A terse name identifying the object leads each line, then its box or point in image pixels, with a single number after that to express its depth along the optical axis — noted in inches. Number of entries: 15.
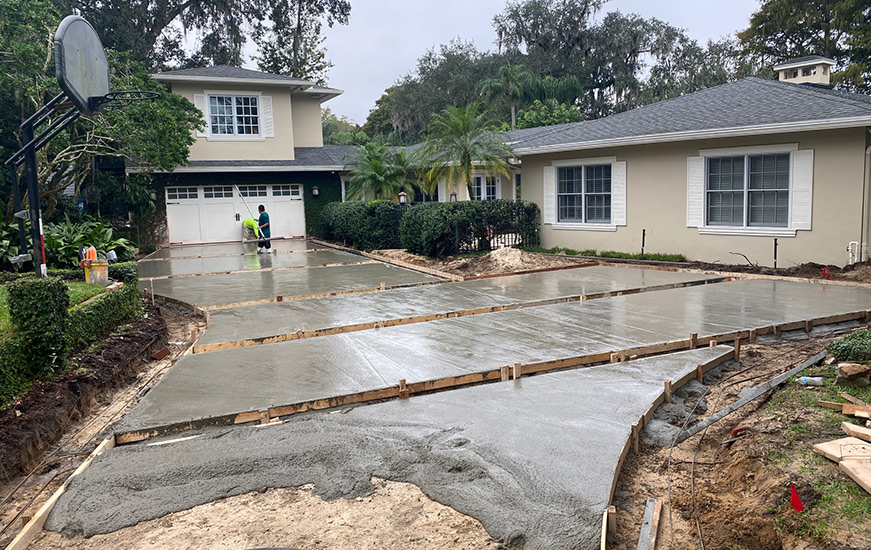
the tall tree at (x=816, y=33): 1120.2
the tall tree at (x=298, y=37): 1392.7
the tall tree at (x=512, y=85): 1503.4
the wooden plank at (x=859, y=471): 132.7
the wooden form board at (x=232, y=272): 530.8
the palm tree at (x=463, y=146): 631.8
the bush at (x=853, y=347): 219.6
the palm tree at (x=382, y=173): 808.3
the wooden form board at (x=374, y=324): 286.6
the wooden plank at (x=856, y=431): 154.6
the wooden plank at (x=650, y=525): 127.0
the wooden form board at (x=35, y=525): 130.9
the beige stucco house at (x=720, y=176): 445.1
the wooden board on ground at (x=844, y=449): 144.9
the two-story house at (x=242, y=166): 898.7
